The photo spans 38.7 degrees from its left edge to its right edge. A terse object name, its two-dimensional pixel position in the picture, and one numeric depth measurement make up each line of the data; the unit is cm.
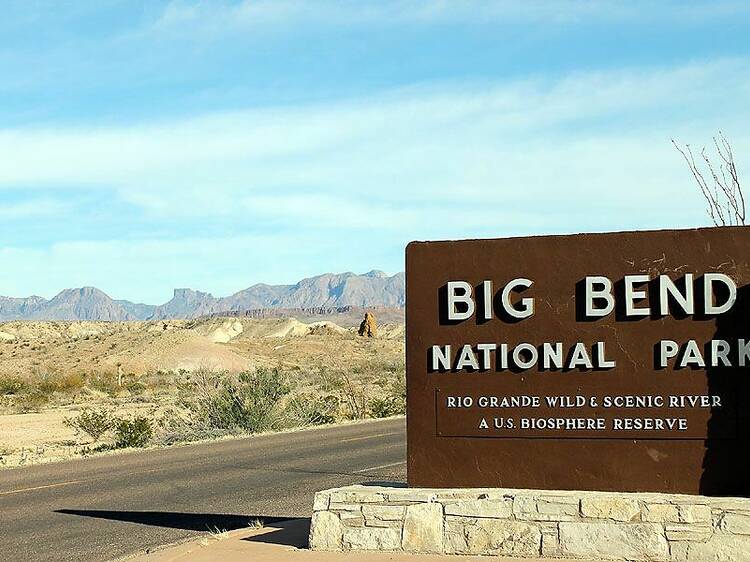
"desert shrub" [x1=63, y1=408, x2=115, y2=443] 3073
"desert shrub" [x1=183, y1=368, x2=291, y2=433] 3056
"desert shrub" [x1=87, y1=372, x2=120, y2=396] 5815
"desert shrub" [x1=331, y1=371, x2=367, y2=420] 3684
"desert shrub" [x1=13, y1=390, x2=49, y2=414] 4834
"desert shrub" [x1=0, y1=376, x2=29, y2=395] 5784
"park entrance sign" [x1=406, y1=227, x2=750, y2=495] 1034
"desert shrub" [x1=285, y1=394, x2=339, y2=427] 3234
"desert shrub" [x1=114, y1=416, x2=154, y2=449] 2714
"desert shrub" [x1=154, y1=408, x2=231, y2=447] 2814
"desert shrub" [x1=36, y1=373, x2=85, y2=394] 5694
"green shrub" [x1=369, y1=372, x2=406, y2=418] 3631
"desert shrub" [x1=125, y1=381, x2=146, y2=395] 5734
